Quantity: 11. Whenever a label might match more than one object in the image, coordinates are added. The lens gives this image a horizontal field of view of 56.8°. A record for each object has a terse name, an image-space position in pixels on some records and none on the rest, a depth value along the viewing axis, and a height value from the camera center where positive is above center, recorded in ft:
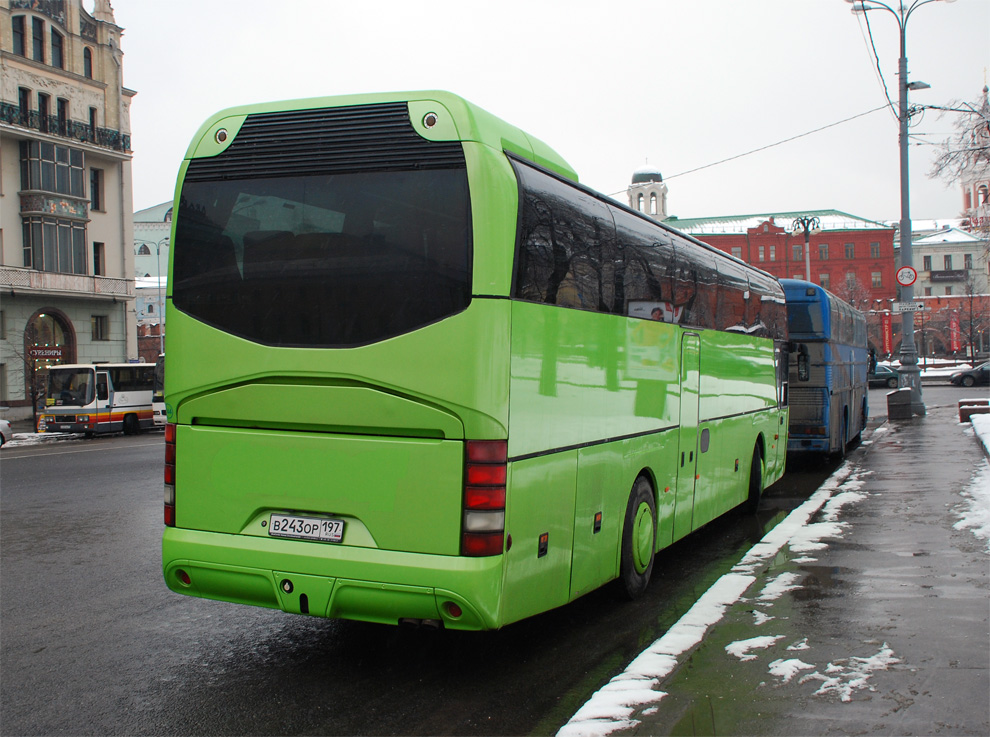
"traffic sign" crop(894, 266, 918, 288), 79.24 +6.16
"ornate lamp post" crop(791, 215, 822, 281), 135.54 +18.61
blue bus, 50.93 -1.28
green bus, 15.55 -0.33
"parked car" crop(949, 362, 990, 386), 166.46 -5.42
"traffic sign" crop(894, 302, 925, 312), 80.50 +3.55
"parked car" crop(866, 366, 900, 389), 180.34 -5.82
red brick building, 367.04 +38.72
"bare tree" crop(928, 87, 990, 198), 63.16 +14.20
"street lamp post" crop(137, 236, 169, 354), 222.44 +4.13
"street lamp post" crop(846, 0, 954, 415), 82.12 +10.78
